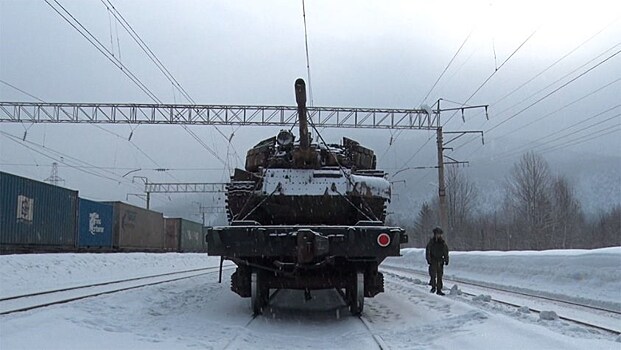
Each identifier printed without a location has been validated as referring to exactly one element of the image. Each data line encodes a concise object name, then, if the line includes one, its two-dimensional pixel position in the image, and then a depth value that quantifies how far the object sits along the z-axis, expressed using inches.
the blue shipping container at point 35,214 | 850.8
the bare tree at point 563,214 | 1964.8
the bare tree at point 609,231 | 2385.6
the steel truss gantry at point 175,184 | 1999.8
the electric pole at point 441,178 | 1158.3
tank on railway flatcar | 336.8
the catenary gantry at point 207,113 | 1056.8
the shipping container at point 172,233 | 1963.0
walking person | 557.6
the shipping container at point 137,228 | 1390.3
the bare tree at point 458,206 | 2238.3
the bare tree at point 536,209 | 1929.1
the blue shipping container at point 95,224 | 1160.8
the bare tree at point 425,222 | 3063.2
